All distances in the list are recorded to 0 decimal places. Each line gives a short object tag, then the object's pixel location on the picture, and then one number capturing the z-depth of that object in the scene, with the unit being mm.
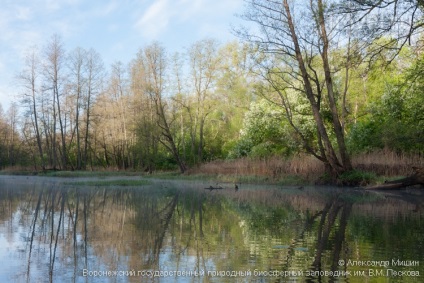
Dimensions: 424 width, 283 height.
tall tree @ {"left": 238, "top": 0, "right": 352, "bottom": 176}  17609
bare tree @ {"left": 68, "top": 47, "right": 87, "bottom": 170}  41812
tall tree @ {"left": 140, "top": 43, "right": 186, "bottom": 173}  35988
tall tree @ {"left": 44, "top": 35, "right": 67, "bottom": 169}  40281
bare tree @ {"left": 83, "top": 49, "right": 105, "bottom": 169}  42406
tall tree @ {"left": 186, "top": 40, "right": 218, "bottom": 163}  37406
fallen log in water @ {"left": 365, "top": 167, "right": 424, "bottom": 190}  15070
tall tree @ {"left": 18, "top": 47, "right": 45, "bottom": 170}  40500
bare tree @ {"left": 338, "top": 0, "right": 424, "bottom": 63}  9422
